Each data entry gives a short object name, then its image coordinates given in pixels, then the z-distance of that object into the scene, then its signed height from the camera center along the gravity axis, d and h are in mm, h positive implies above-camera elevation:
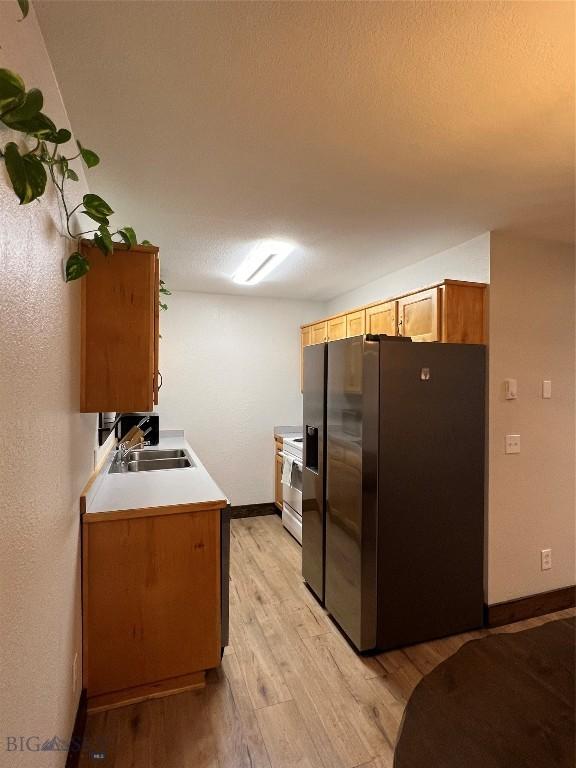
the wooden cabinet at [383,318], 2785 +496
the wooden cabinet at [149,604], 1746 -1024
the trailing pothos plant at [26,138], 635 +473
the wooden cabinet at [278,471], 4262 -963
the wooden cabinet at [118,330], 1718 +242
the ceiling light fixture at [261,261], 2715 +963
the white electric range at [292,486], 3617 -983
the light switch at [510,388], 2489 -19
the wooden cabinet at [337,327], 3479 +528
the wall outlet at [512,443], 2498 -375
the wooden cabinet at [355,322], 3157 +519
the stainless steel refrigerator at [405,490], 2146 -605
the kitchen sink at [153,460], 2983 -614
